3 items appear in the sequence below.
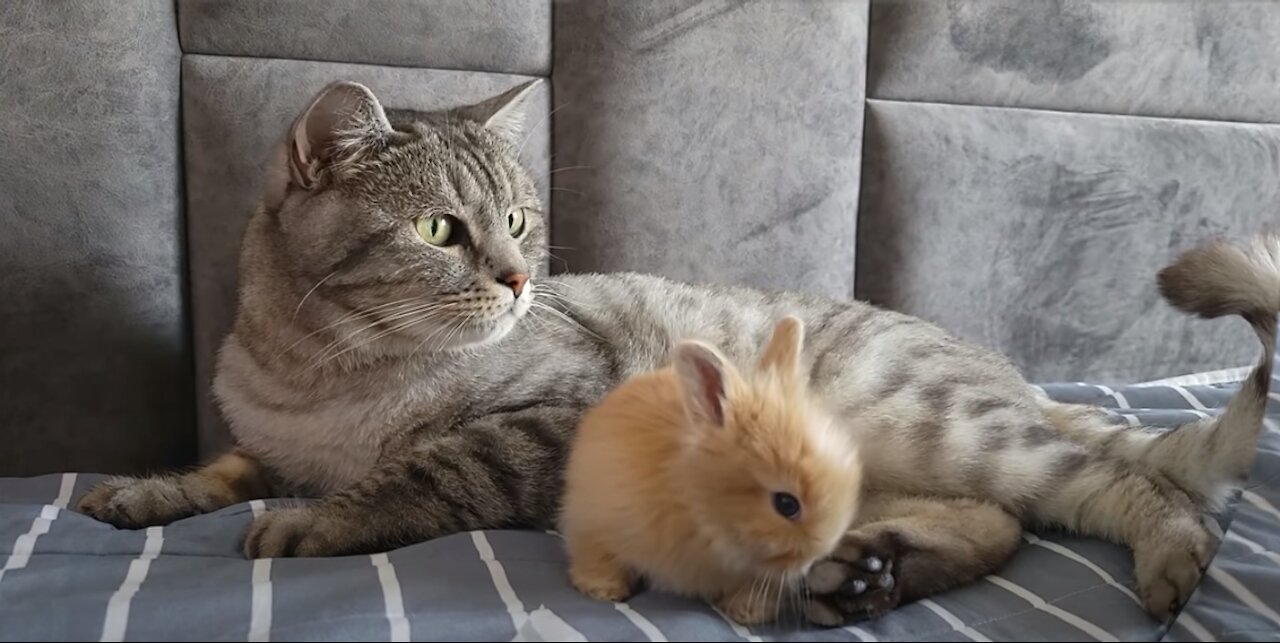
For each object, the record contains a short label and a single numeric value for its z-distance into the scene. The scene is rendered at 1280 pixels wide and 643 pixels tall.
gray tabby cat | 0.63
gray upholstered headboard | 0.75
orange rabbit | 0.55
